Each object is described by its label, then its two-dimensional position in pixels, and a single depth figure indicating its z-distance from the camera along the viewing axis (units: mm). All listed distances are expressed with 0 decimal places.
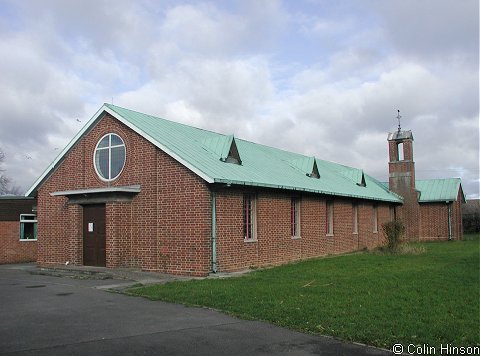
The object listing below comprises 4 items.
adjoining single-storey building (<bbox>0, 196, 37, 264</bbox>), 25062
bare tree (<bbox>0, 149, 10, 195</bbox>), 51688
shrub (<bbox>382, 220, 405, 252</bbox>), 24109
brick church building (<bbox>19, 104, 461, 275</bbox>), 16969
